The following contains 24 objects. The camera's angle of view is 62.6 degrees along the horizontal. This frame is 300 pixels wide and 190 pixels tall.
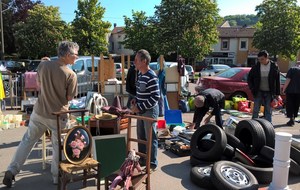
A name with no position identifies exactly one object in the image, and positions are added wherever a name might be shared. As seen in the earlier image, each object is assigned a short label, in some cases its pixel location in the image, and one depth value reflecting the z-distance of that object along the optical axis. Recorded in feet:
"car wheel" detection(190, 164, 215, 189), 11.60
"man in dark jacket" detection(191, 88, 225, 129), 16.70
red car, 30.10
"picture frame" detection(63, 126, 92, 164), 10.05
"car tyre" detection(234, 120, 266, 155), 13.31
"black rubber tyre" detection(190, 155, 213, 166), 13.30
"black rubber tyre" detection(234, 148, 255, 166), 12.80
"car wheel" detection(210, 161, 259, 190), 10.78
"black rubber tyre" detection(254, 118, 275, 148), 13.63
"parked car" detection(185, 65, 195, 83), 61.96
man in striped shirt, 11.99
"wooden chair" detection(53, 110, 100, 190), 9.43
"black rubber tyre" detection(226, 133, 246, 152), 13.62
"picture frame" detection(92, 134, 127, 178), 11.33
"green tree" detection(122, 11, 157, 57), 90.17
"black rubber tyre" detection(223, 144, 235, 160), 13.23
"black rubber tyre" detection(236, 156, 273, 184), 12.00
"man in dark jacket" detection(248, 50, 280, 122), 18.40
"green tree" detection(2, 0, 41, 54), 92.74
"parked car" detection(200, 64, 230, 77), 67.89
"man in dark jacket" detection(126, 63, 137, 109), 19.84
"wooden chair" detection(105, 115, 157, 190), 9.28
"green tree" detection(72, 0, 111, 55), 82.24
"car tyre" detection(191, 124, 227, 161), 12.87
